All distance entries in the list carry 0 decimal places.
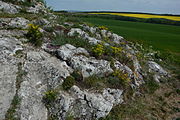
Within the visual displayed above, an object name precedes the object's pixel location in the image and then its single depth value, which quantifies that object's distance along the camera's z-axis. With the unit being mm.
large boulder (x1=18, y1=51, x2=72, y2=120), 7754
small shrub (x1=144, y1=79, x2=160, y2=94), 12836
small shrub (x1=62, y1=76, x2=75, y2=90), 8961
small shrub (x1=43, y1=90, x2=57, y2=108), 8188
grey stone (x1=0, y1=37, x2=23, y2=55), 10405
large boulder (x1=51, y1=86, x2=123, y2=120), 8211
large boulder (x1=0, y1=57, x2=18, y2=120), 7490
